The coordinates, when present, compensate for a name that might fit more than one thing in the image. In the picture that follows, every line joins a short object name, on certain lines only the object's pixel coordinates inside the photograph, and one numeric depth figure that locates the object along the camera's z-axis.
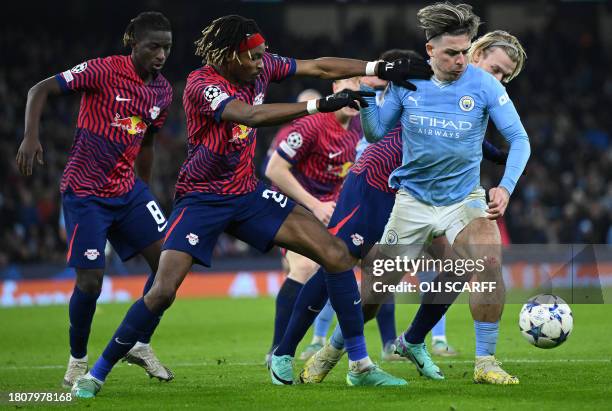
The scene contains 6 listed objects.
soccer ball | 14.66
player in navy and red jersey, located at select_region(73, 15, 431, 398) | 13.14
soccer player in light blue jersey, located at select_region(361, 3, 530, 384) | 13.42
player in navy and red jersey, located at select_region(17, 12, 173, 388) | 14.98
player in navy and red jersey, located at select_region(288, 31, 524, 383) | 14.35
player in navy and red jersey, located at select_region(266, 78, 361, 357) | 17.98
